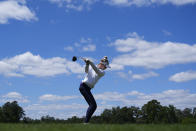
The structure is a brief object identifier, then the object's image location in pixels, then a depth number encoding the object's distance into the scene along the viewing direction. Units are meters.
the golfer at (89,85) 13.44
